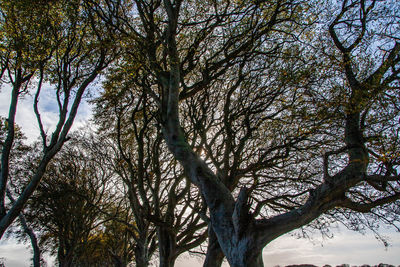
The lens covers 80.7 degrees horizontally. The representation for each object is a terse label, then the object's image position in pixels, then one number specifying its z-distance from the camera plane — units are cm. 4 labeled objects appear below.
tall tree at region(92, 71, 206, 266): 866
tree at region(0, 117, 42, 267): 1080
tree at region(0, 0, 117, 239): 874
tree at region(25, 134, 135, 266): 1770
